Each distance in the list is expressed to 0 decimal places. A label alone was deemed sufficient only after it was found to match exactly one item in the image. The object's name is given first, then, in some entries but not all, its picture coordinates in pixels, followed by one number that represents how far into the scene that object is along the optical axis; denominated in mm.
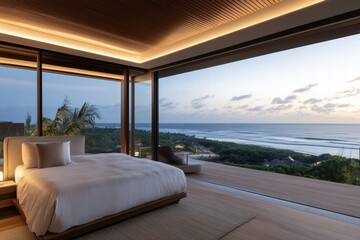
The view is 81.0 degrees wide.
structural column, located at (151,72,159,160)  5707
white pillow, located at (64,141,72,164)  3528
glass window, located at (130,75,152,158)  5801
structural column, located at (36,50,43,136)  4129
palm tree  4558
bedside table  2980
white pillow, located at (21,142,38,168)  3299
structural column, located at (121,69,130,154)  5578
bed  2148
